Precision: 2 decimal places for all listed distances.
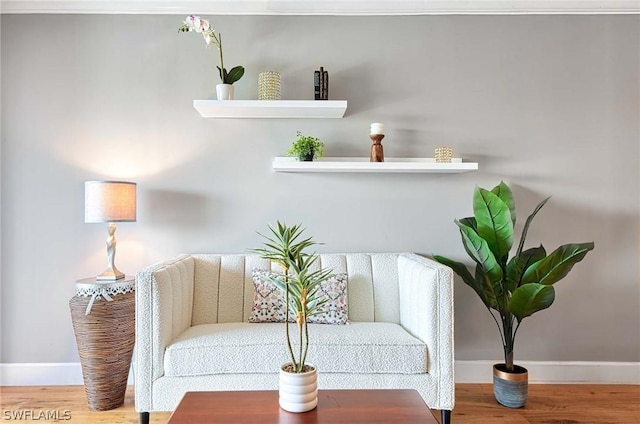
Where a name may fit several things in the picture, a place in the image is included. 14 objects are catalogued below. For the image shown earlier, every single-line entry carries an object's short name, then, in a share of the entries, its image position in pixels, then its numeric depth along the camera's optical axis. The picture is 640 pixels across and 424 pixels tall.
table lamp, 2.21
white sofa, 1.83
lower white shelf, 2.44
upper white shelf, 2.42
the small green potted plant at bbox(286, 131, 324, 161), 2.46
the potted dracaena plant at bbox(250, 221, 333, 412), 1.27
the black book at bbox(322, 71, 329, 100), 2.52
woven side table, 2.13
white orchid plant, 2.37
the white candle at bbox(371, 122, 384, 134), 2.46
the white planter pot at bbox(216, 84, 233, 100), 2.48
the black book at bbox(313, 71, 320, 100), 2.52
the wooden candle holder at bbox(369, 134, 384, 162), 2.50
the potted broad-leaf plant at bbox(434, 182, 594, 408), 2.12
